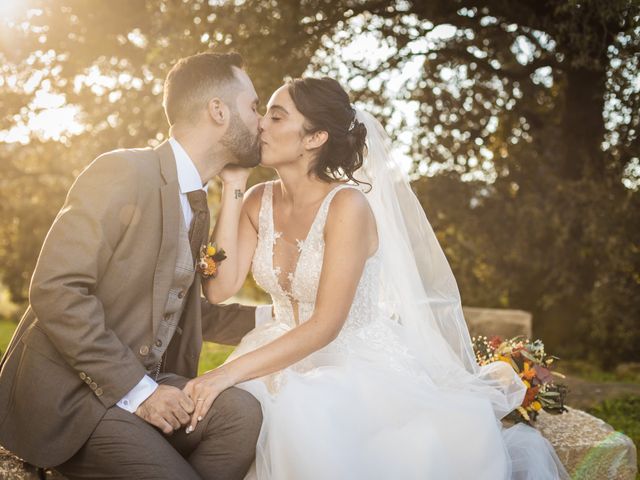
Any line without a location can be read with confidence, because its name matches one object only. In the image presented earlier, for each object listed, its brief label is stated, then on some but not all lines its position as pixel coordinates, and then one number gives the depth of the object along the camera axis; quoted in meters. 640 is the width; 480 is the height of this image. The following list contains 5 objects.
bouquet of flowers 3.78
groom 2.72
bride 2.91
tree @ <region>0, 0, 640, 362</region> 6.97
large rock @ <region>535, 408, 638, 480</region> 3.74
